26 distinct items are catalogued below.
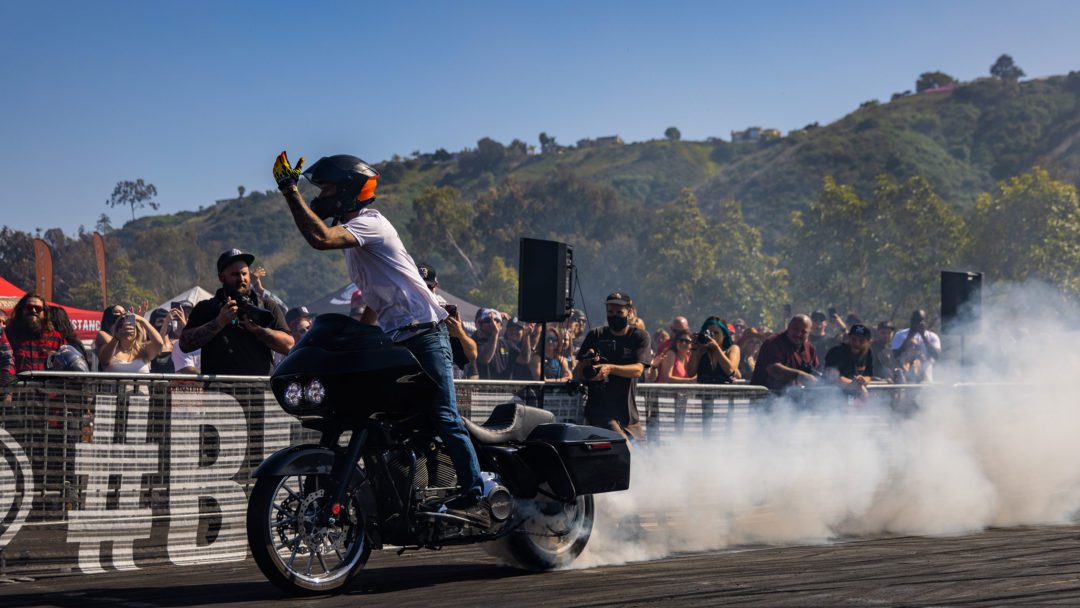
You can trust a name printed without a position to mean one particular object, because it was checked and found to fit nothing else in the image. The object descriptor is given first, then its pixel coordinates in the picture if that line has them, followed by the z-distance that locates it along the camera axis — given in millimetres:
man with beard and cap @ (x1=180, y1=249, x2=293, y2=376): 8000
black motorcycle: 5664
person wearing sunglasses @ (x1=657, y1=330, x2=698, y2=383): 13039
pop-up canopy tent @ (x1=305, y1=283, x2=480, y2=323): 26219
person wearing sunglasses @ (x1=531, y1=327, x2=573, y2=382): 13930
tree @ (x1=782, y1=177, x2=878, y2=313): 95688
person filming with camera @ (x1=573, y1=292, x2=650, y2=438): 9375
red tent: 22781
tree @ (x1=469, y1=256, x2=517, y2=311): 111812
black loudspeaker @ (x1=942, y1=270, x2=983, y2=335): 14197
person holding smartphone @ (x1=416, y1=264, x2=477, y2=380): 6848
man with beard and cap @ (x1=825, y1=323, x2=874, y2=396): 12617
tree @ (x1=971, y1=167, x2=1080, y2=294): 78562
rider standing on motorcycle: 5930
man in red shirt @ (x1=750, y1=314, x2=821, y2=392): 11102
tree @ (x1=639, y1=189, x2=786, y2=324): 102188
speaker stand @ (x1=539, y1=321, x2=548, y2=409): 9195
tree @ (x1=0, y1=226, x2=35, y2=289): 65750
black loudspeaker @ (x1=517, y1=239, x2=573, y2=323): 10836
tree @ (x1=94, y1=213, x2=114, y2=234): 158625
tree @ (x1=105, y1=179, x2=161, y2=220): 172625
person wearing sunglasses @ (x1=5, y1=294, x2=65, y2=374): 10273
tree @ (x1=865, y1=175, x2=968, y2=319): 90062
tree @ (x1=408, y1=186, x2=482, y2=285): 126562
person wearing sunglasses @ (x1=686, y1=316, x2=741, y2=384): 11945
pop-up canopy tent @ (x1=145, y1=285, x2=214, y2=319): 24422
